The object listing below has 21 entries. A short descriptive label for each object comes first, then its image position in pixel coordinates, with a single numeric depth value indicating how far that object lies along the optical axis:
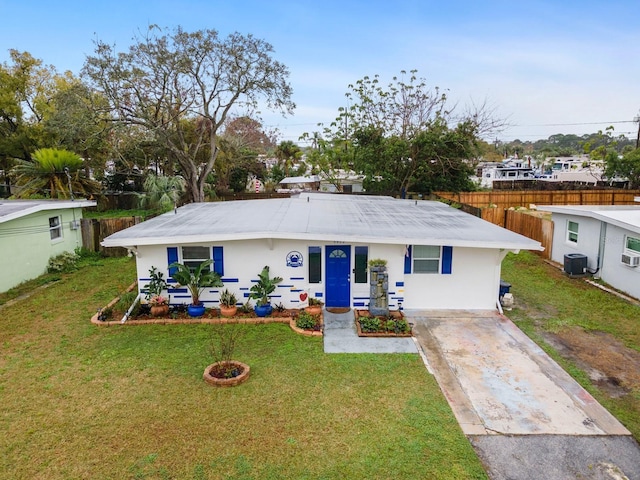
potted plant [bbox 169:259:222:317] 10.42
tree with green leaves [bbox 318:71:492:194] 27.38
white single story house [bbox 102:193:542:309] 10.24
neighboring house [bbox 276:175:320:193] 39.91
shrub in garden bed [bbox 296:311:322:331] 9.83
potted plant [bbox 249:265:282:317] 10.51
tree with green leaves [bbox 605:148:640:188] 32.92
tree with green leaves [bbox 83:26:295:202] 22.94
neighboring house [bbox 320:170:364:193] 33.72
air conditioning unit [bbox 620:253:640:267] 12.33
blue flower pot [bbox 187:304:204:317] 10.59
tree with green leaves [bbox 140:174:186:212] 23.09
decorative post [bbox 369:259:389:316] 10.46
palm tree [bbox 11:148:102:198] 18.00
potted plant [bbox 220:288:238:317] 10.50
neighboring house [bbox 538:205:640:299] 12.64
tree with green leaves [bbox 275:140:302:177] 51.12
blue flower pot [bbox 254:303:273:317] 10.59
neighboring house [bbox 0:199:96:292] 13.32
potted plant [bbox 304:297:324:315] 10.50
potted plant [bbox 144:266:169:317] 10.64
